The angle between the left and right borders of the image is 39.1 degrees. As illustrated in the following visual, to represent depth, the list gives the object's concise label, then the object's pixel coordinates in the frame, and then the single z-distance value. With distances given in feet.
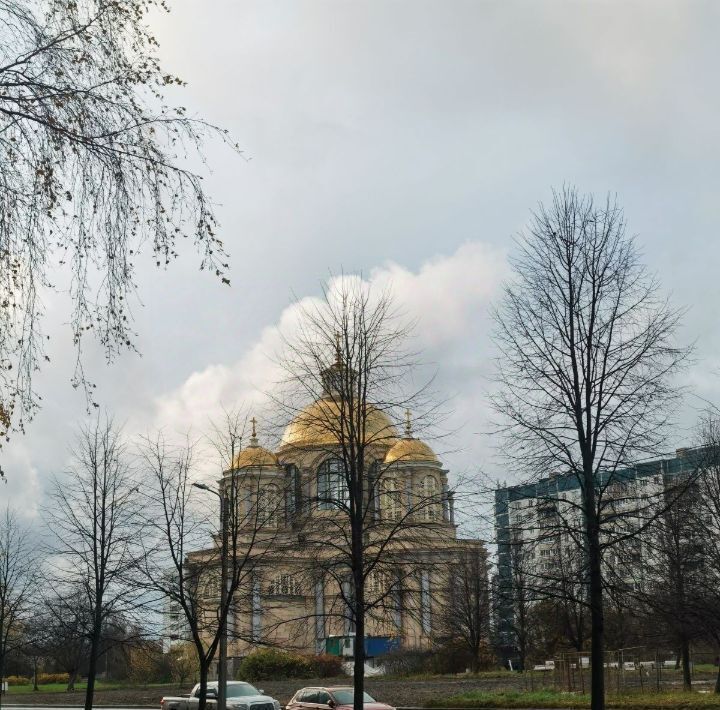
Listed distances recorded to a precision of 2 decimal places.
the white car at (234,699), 96.07
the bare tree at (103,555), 92.63
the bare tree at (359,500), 71.41
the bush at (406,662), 185.68
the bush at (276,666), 185.68
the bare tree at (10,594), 126.93
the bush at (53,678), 283.79
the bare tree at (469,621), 180.65
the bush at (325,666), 186.50
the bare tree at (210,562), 86.12
